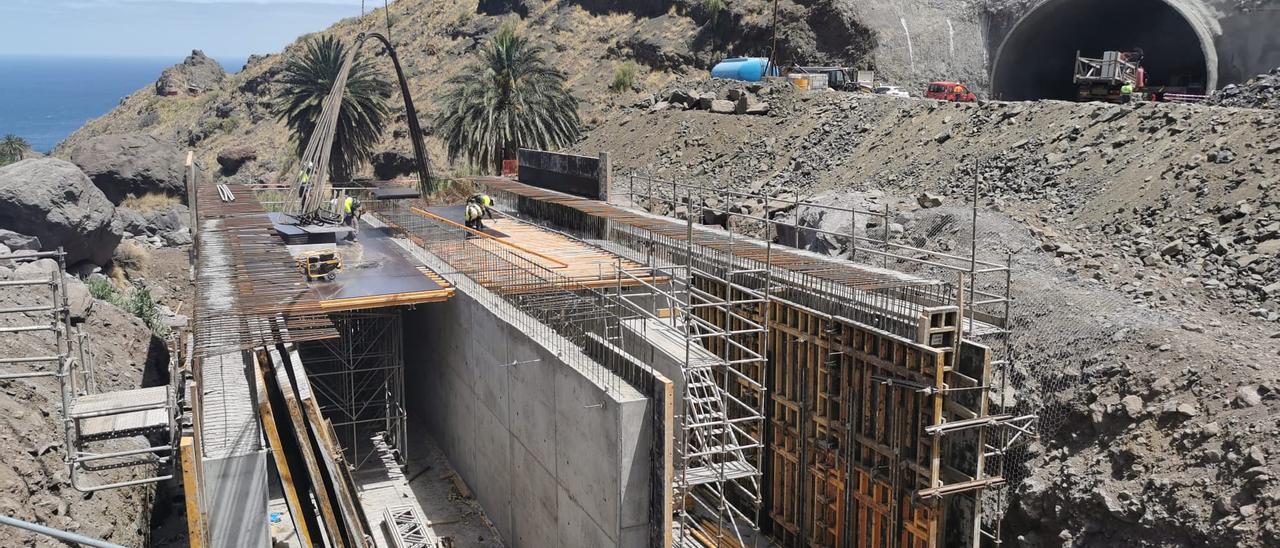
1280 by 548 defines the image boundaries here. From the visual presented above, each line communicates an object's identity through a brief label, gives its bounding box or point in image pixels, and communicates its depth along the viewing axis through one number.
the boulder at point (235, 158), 67.62
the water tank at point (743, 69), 52.34
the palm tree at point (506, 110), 42.44
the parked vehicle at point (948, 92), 43.00
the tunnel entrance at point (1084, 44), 43.12
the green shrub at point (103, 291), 26.87
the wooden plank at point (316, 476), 13.21
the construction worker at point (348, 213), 29.11
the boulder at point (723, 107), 41.50
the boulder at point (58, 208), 28.12
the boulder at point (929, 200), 25.98
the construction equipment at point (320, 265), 22.56
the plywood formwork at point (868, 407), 15.70
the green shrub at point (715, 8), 60.62
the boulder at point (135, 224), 36.84
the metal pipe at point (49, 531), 6.59
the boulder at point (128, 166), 40.31
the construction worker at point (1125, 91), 34.18
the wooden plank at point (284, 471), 13.62
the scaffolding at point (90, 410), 14.03
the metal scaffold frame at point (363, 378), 23.15
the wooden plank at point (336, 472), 13.14
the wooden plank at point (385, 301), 20.45
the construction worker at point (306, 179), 30.53
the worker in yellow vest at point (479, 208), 27.88
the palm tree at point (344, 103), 44.62
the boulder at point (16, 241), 26.69
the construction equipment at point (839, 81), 47.72
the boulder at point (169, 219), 38.16
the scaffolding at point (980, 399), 15.46
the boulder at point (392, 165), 58.41
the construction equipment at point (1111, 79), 35.25
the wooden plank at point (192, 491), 12.07
